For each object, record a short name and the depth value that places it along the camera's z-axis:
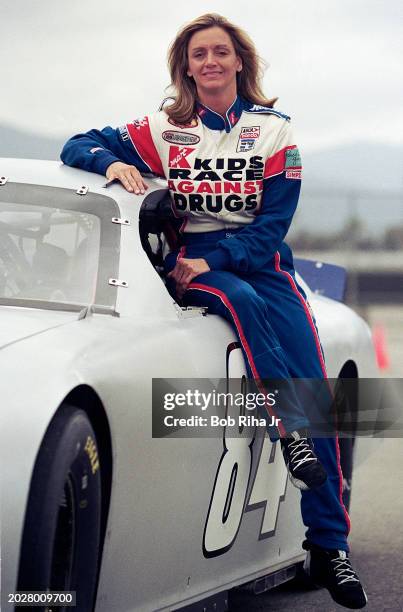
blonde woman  7.42
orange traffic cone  21.36
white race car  4.94
